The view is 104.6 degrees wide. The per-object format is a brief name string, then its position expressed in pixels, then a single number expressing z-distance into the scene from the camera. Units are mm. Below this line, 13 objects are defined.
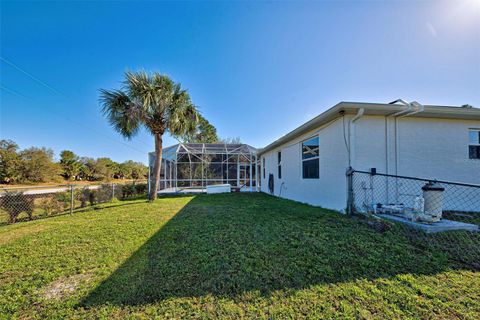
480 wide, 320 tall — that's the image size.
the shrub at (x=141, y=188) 13320
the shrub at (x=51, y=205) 6387
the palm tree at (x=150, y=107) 7867
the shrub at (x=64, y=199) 6922
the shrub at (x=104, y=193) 9094
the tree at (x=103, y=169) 37531
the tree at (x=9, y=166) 22812
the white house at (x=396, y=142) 4891
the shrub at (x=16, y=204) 5465
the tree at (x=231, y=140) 30172
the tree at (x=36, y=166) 24422
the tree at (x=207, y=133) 26609
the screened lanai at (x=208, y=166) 14365
